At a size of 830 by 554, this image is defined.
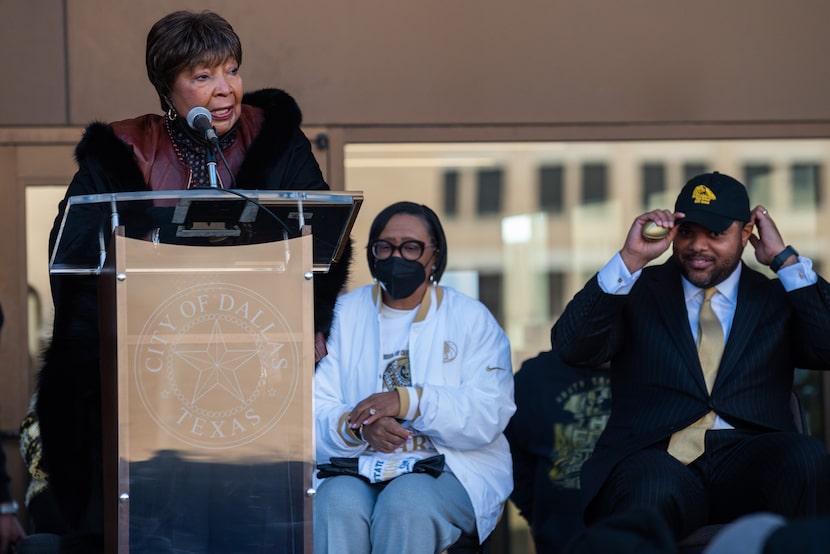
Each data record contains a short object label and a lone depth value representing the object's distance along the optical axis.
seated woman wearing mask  8.59
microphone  6.90
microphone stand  6.76
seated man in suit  8.42
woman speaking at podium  7.52
